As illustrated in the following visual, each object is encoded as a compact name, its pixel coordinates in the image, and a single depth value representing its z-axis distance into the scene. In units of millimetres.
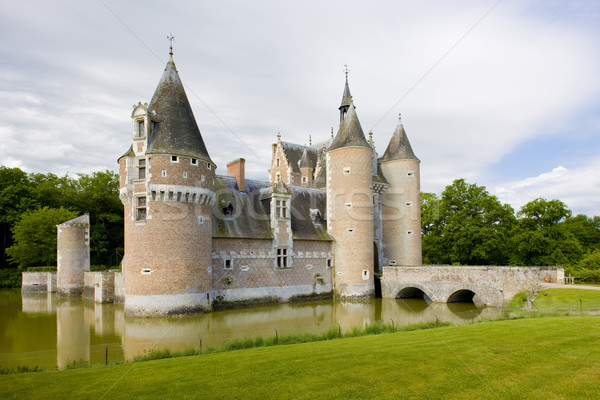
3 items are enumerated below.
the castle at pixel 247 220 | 20141
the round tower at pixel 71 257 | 29672
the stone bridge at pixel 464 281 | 21062
